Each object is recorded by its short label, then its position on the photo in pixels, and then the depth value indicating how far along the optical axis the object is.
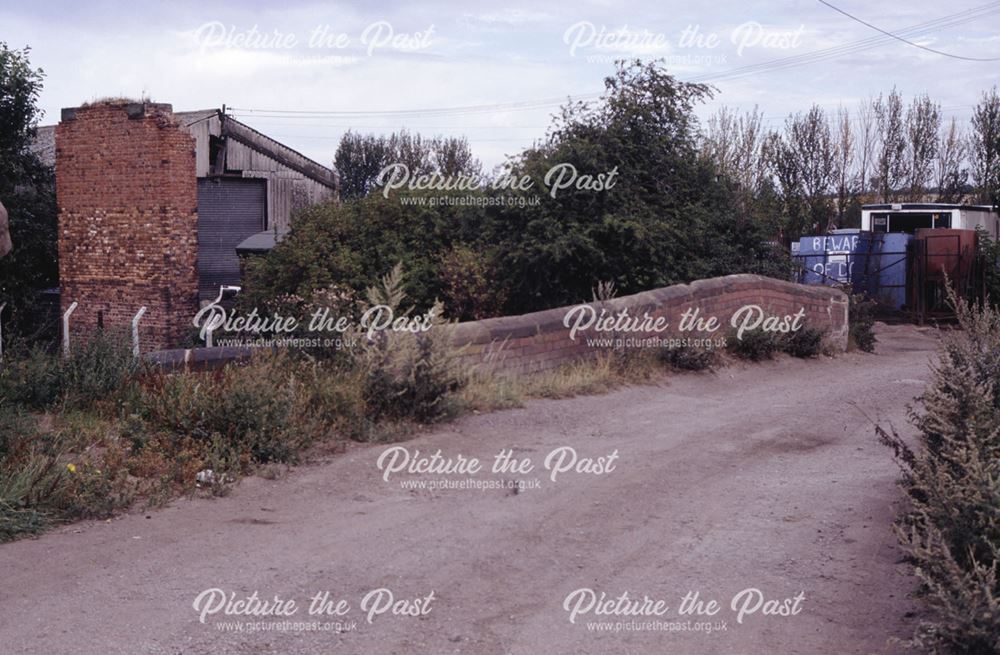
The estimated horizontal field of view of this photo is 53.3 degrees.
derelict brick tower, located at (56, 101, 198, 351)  19.11
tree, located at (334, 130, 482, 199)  40.75
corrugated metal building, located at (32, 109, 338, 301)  24.78
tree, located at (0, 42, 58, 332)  21.48
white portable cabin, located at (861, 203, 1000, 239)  27.20
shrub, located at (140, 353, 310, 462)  7.93
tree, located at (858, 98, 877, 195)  39.66
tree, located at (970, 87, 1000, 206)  38.16
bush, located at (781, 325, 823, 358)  15.26
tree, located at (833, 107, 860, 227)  39.16
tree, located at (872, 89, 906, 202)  39.78
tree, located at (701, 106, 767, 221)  36.28
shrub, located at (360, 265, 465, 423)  9.23
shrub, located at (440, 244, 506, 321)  15.92
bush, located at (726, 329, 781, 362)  14.31
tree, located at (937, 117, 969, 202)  39.84
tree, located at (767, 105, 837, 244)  38.19
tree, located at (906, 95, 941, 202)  39.62
